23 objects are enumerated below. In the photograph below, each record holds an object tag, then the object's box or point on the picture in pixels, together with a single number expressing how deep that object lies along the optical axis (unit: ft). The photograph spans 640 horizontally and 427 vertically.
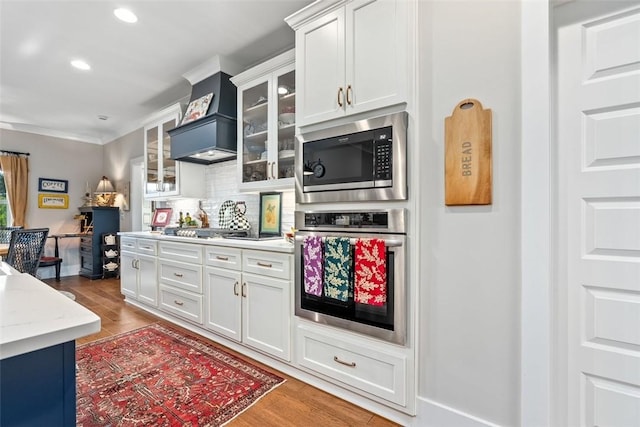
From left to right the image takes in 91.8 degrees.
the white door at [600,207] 4.19
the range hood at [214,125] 10.14
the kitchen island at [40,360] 2.07
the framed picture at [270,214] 9.80
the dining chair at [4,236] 13.76
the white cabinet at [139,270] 11.10
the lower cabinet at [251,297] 7.06
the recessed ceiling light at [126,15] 7.63
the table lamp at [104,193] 17.94
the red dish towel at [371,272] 5.49
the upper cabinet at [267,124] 8.49
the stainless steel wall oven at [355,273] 5.43
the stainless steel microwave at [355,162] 5.47
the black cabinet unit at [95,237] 17.12
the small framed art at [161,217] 14.14
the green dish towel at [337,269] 5.88
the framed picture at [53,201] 17.54
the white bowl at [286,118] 8.49
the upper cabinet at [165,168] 12.16
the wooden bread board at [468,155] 4.84
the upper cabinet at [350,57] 5.50
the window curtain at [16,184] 16.31
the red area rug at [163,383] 5.74
